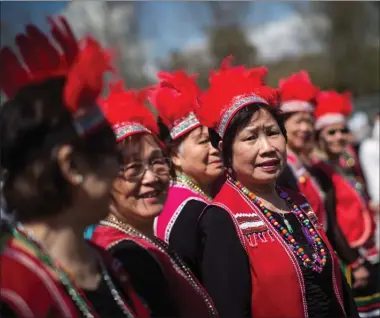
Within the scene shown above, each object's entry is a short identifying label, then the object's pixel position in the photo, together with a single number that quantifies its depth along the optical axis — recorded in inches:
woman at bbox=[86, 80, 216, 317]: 78.3
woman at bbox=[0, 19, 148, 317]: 62.4
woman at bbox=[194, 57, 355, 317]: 87.4
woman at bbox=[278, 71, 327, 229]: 168.7
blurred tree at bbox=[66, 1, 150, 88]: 511.6
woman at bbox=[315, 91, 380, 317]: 163.8
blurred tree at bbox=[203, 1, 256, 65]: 1014.1
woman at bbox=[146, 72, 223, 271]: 121.9
